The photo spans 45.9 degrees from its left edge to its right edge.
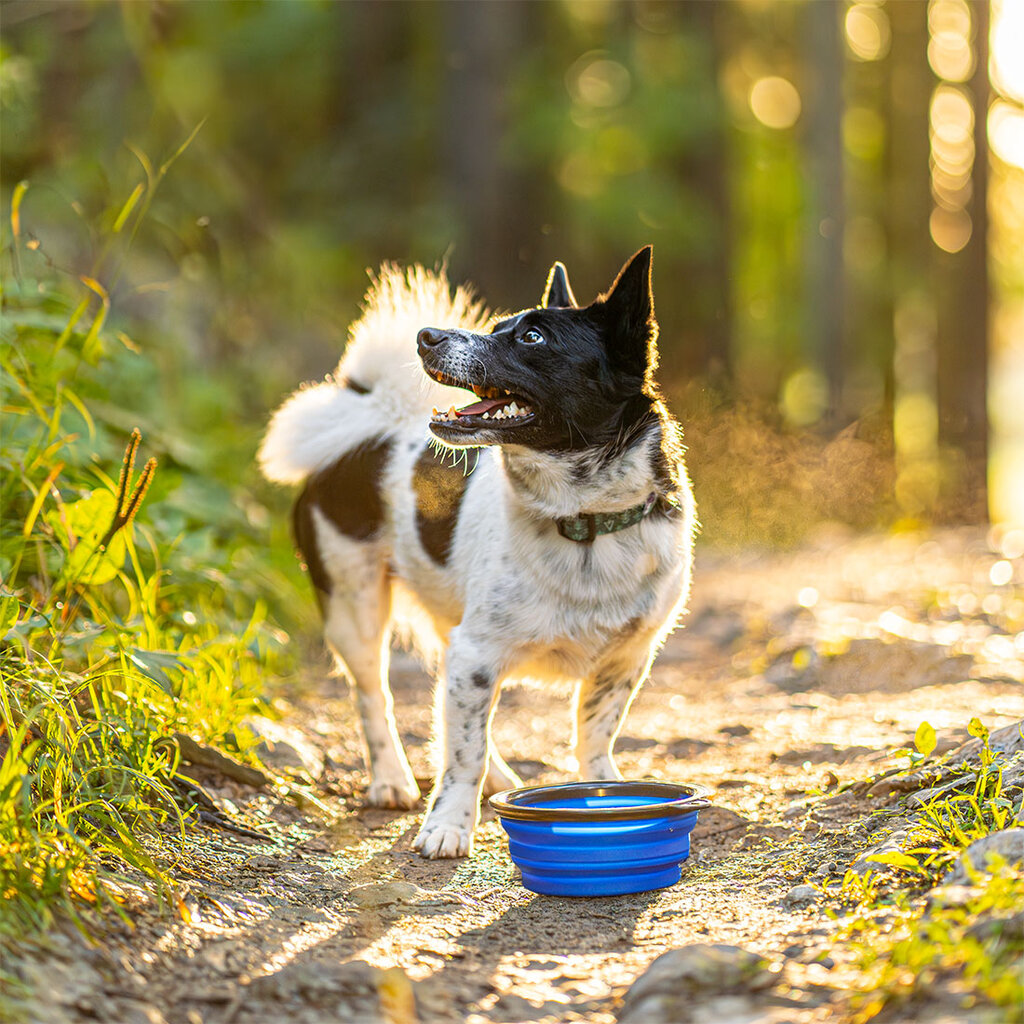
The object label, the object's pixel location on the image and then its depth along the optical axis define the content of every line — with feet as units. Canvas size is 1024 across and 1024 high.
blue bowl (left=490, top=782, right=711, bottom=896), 10.21
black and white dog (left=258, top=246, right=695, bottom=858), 11.80
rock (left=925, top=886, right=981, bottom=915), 7.63
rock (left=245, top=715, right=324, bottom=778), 14.14
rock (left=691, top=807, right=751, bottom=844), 12.28
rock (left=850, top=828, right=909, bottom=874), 9.53
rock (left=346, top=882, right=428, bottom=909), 10.21
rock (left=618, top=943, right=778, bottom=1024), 7.32
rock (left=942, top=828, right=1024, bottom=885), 8.11
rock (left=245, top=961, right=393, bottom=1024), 7.47
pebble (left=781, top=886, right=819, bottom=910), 9.55
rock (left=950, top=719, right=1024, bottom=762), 11.07
